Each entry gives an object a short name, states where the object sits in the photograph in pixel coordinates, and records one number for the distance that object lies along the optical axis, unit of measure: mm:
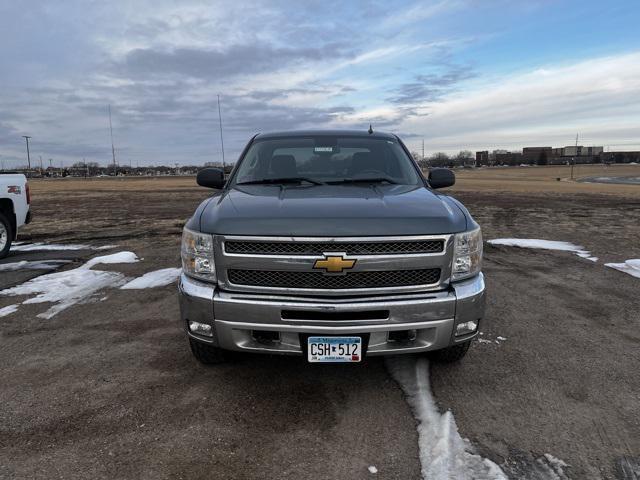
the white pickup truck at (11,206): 8188
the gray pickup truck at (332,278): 3033
